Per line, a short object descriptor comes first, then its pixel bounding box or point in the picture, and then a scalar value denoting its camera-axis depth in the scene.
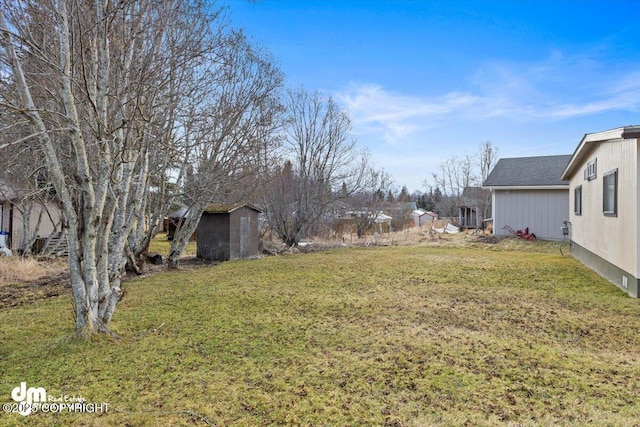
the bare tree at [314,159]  15.77
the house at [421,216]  35.42
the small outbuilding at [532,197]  14.39
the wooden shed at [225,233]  11.41
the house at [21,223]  10.69
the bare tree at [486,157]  28.95
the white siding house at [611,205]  5.58
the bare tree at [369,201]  19.95
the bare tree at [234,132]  9.08
